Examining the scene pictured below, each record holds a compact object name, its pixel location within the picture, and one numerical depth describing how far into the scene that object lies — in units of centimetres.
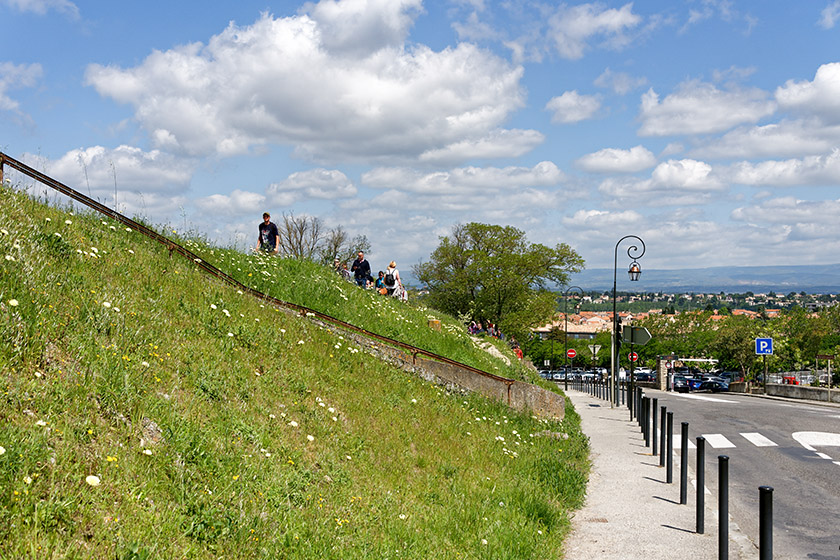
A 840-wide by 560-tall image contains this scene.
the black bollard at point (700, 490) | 757
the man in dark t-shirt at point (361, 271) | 2170
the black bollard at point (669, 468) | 1030
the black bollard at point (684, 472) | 889
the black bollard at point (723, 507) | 625
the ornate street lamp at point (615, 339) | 2670
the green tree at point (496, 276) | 6172
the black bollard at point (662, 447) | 1195
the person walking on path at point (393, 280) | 2341
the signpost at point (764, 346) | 3596
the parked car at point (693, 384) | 5456
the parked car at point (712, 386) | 5297
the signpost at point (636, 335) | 2381
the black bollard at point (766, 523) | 517
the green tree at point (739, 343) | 7706
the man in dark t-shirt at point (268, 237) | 1833
